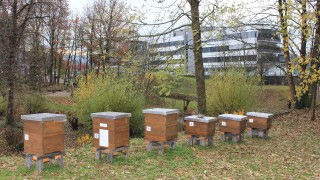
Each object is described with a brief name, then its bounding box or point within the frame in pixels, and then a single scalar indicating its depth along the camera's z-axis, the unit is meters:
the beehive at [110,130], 6.95
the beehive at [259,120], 10.61
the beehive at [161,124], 7.72
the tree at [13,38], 14.48
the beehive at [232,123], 9.58
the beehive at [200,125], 8.75
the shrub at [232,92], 16.22
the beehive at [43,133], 6.18
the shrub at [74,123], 16.55
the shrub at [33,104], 18.53
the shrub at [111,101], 13.29
